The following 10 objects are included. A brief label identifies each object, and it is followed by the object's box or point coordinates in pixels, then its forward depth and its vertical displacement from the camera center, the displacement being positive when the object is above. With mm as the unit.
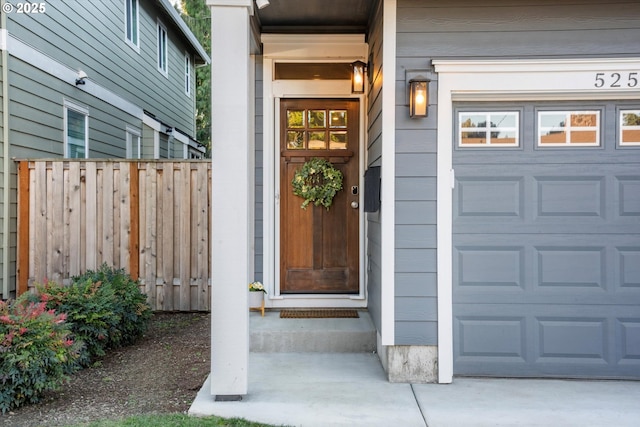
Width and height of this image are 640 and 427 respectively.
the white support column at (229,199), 3219 +103
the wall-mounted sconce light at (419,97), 3516 +849
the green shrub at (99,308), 4051 -821
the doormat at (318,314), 4617 -961
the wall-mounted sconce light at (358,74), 4660 +1350
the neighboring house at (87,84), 5395 +1948
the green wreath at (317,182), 4855 +324
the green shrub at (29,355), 3113 -913
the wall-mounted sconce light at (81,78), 6823 +1946
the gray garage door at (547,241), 3627 -203
